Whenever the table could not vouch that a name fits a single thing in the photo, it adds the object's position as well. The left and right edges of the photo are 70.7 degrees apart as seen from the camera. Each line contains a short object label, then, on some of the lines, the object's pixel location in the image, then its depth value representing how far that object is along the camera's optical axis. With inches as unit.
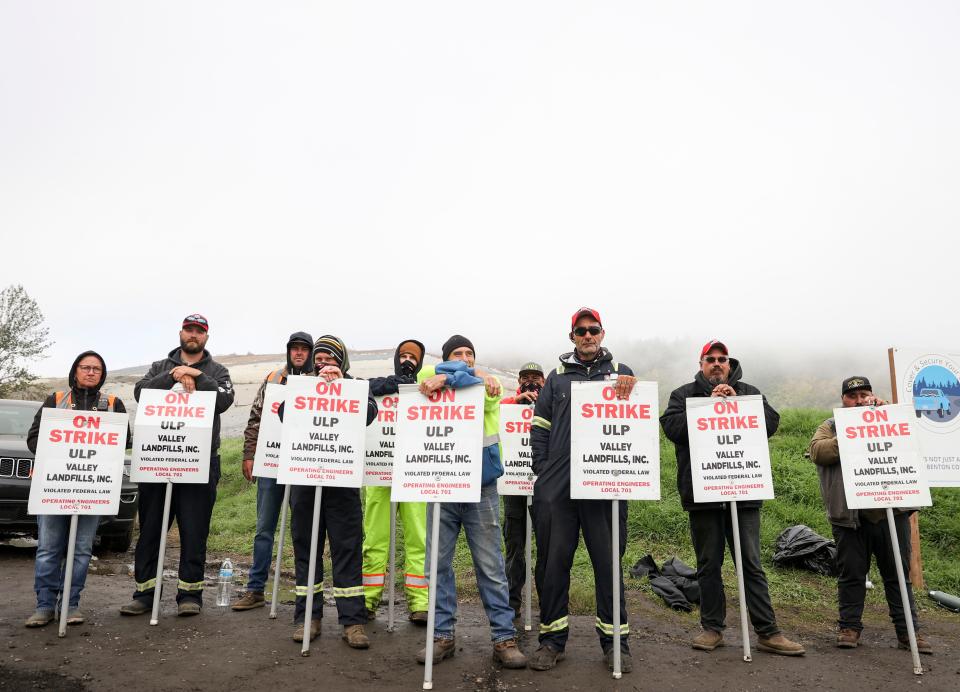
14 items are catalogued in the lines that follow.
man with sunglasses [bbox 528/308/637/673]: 200.1
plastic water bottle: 258.5
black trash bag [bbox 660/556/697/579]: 287.6
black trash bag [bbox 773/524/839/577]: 312.2
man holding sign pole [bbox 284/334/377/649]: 212.8
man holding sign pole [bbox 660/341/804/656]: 215.2
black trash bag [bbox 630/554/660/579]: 298.0
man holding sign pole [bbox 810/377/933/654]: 226.8
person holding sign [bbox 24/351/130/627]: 221.6
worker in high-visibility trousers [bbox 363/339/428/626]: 241.8
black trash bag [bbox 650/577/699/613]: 265.7
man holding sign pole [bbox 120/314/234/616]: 235.9
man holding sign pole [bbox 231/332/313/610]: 257.3
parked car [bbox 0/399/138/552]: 316.0
